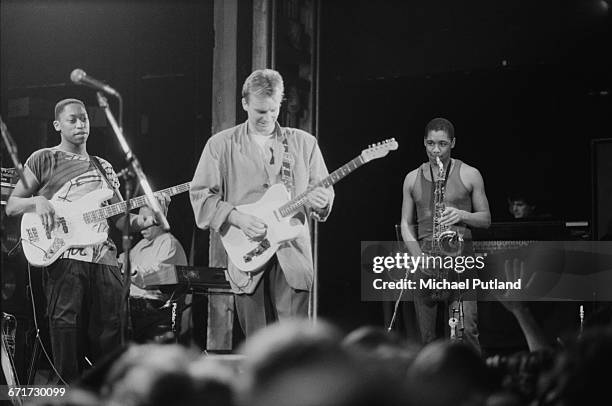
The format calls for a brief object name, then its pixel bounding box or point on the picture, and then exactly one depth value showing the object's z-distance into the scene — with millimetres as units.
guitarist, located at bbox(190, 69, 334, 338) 5898
